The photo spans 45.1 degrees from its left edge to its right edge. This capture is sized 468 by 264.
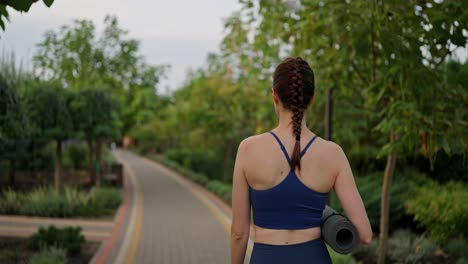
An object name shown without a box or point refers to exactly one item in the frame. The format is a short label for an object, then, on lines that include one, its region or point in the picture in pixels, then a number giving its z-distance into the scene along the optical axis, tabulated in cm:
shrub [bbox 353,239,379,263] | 913
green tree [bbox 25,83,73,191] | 1727
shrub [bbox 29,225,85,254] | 942
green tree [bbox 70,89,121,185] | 1923
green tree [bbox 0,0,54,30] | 323
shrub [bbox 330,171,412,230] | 1080
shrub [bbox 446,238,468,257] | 835
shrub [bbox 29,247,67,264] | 779
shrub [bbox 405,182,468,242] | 835
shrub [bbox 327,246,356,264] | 697
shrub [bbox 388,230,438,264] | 835
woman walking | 241
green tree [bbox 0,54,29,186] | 938
